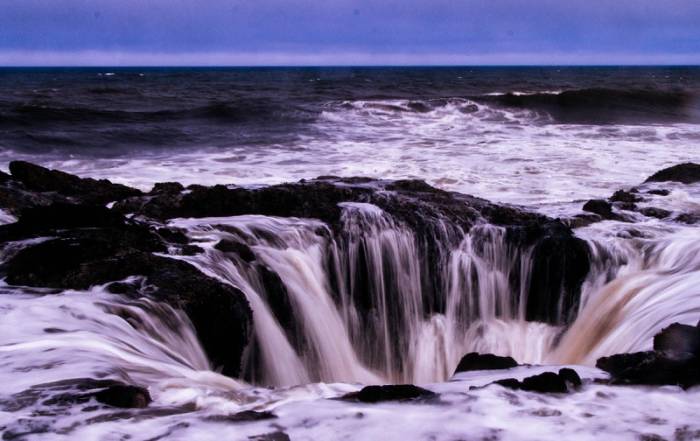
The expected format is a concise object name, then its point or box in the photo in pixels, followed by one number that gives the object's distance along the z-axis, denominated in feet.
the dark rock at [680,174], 33.65
